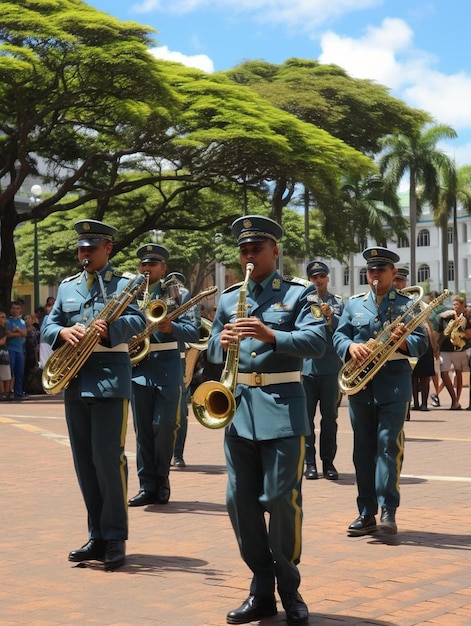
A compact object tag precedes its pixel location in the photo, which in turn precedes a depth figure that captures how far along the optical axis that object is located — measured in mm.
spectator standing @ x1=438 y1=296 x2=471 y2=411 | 20156
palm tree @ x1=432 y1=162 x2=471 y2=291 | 68375
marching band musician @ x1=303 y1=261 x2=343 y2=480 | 11031
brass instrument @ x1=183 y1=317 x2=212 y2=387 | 11680
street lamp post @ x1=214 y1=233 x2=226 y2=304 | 103125
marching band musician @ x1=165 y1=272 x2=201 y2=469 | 10062
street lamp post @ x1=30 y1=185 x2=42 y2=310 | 41094
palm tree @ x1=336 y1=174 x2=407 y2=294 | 65256
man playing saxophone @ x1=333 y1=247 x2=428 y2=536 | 8117
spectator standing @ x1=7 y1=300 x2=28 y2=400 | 22812
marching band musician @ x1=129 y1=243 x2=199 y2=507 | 9734
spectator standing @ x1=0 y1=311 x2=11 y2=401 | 21922
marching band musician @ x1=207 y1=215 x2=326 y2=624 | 5688
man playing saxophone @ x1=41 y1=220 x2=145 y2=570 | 7117
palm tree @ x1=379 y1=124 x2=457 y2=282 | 64562
